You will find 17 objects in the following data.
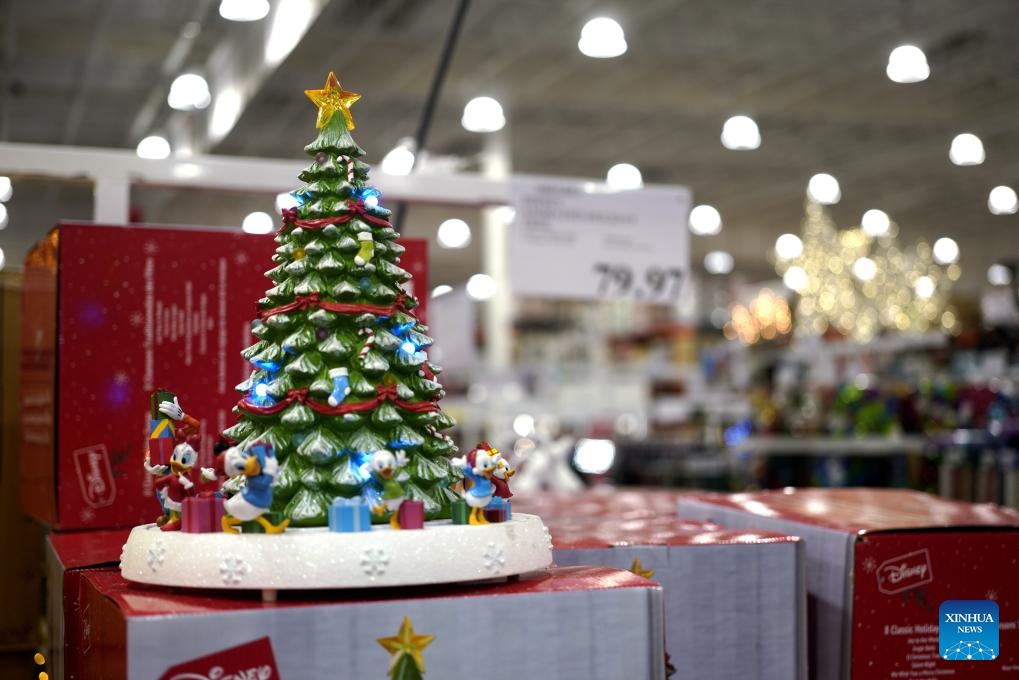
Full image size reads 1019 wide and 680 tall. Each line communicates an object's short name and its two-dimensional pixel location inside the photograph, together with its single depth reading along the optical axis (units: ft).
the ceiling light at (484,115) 21.65
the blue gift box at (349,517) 5.43
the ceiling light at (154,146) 32.15
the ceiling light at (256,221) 39.11
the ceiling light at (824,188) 34.14
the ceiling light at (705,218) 39.52
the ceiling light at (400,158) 19.48
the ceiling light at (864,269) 36.61
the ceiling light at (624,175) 38.75
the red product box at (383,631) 4.90
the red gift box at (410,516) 5.55
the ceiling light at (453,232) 38.37
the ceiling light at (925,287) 35.29
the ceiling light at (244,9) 18.03
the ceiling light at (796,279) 37.60
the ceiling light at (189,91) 17.04
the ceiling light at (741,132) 25.23
